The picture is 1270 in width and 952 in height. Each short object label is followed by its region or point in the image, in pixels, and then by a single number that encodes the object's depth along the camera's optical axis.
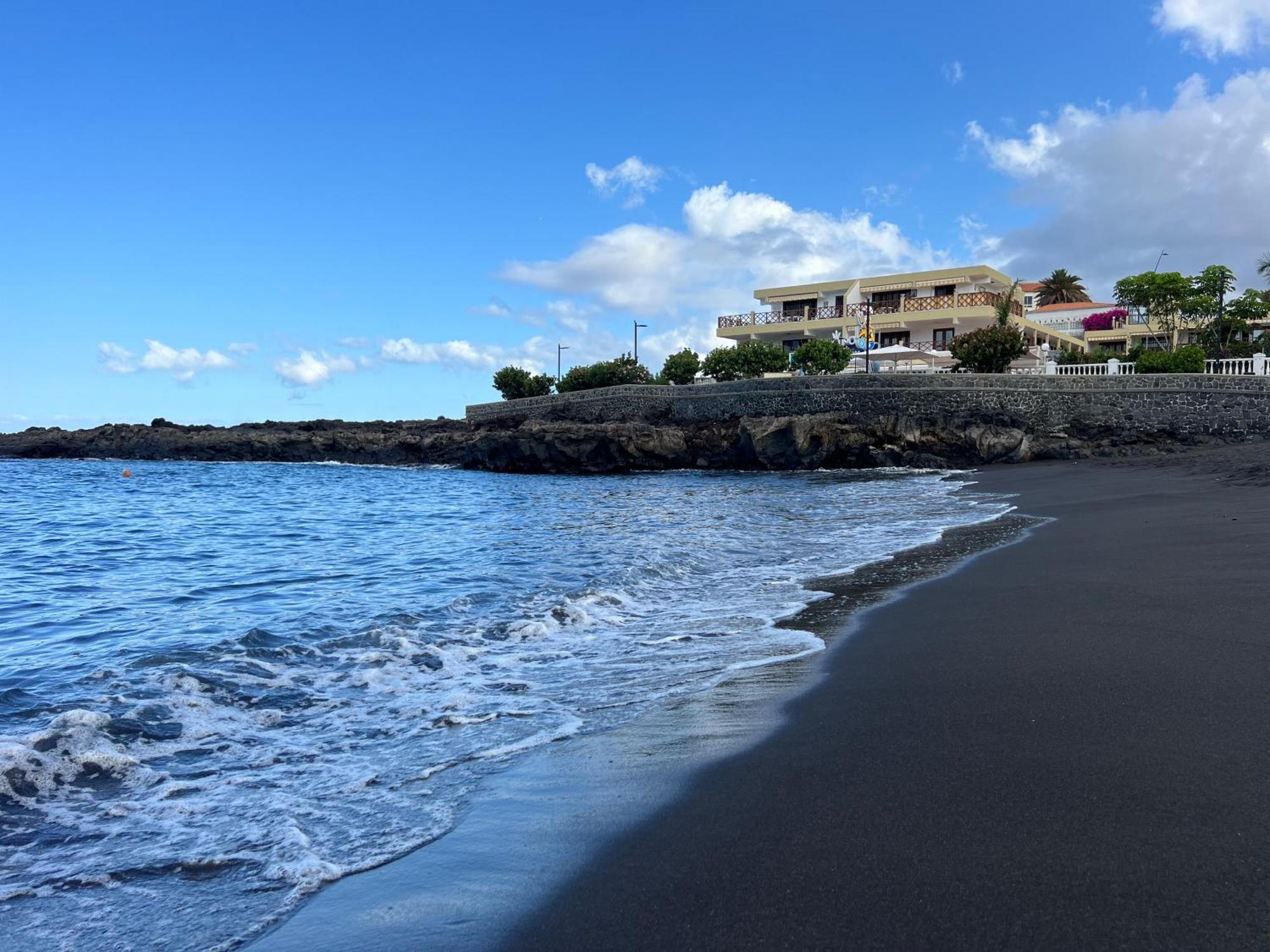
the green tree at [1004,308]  46.19
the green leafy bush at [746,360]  48.41
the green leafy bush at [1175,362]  36.06
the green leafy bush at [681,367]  51.28
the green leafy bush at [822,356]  43.97
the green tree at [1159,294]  50.41
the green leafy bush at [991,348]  38.72
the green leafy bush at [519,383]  62.50
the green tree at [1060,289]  81.06
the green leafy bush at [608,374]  55.72
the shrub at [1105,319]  62.06
